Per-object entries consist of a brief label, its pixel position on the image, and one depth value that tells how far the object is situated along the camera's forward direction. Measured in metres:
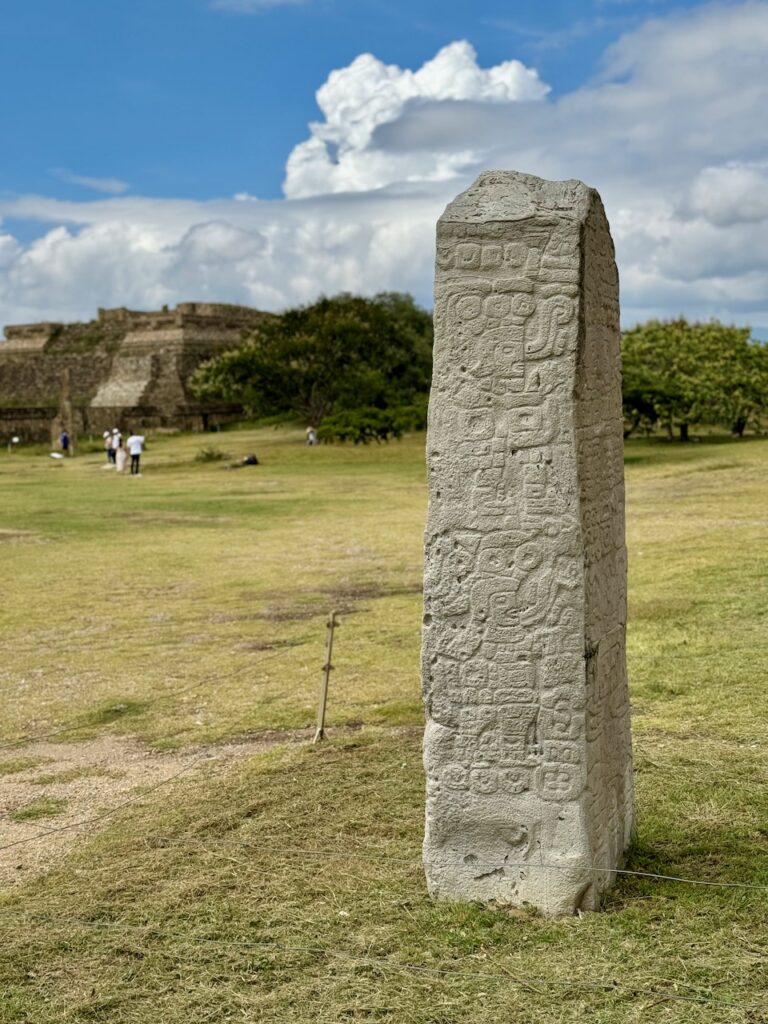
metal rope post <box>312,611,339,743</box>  7.64
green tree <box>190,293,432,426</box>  38.28
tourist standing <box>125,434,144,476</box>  30.36
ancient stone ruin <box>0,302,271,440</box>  48.72
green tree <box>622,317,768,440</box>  32.22
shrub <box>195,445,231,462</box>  33.53
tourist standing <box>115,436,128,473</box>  31.47
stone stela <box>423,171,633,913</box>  4.84
